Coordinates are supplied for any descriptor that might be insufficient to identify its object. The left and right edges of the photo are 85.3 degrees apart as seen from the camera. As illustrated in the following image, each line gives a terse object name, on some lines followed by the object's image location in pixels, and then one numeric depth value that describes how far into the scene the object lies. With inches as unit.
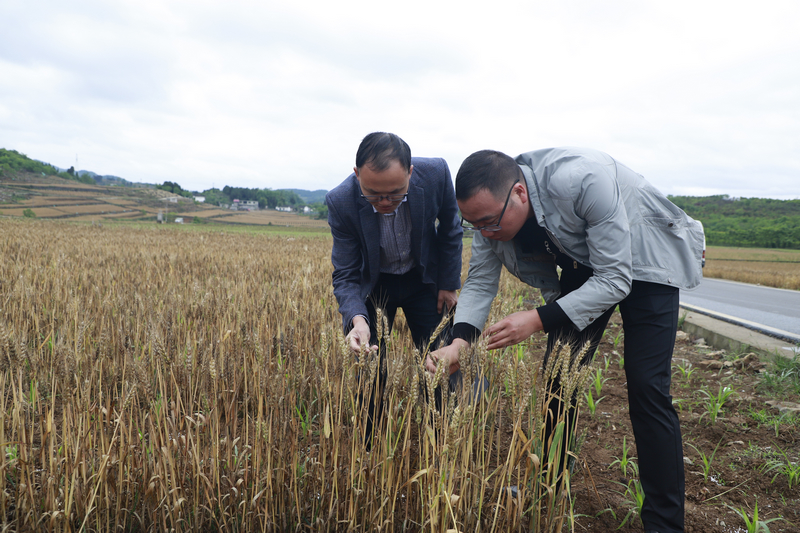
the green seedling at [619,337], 183.6
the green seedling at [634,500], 76.9
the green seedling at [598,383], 129.7
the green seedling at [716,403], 111.5
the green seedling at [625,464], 90.3
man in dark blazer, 101.7
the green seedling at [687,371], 146.2
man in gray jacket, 69.4
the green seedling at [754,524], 68.2
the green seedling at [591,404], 114.0
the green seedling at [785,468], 86.7
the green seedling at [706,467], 87.2
